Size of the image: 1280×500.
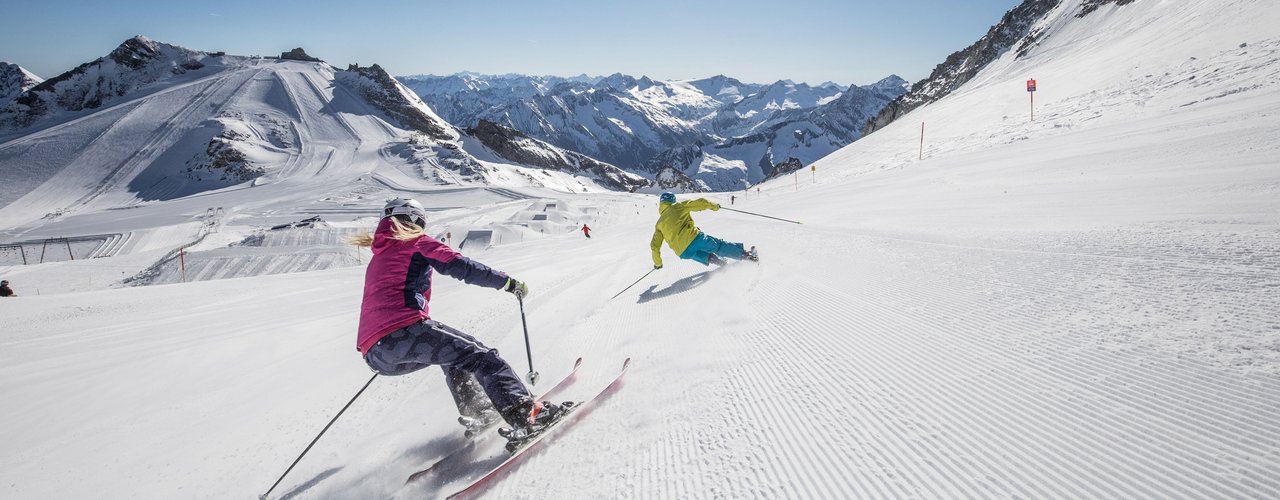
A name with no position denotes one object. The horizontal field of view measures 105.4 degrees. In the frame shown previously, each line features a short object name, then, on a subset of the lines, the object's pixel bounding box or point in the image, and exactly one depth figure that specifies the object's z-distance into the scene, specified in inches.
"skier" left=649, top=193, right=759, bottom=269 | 278.1
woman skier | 124.0
